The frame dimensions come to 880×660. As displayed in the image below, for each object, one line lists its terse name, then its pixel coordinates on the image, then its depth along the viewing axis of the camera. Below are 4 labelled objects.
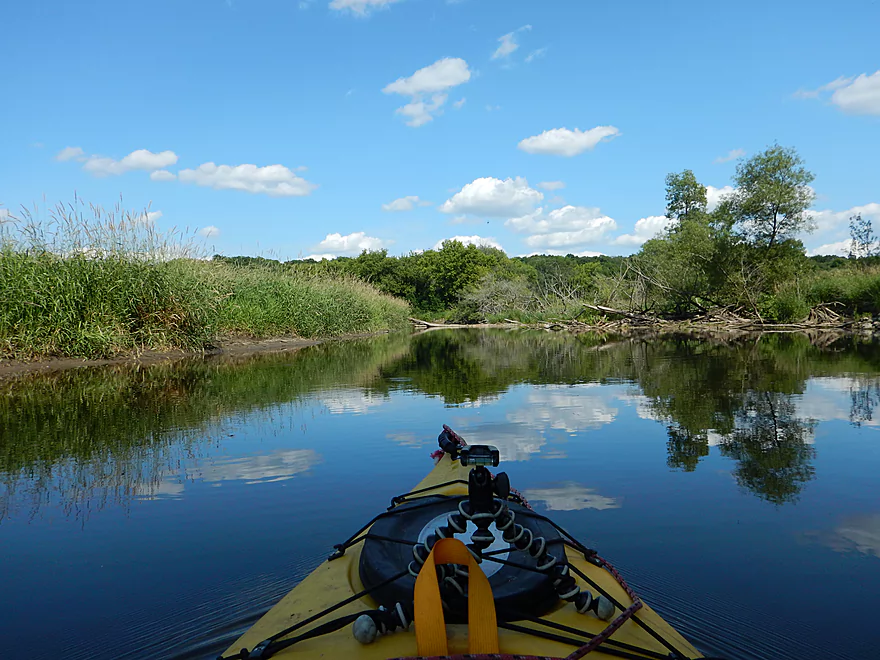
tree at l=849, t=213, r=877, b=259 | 29.92
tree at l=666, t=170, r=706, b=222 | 45.41
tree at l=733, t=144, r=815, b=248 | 27.88
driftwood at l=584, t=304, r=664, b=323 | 29.98
